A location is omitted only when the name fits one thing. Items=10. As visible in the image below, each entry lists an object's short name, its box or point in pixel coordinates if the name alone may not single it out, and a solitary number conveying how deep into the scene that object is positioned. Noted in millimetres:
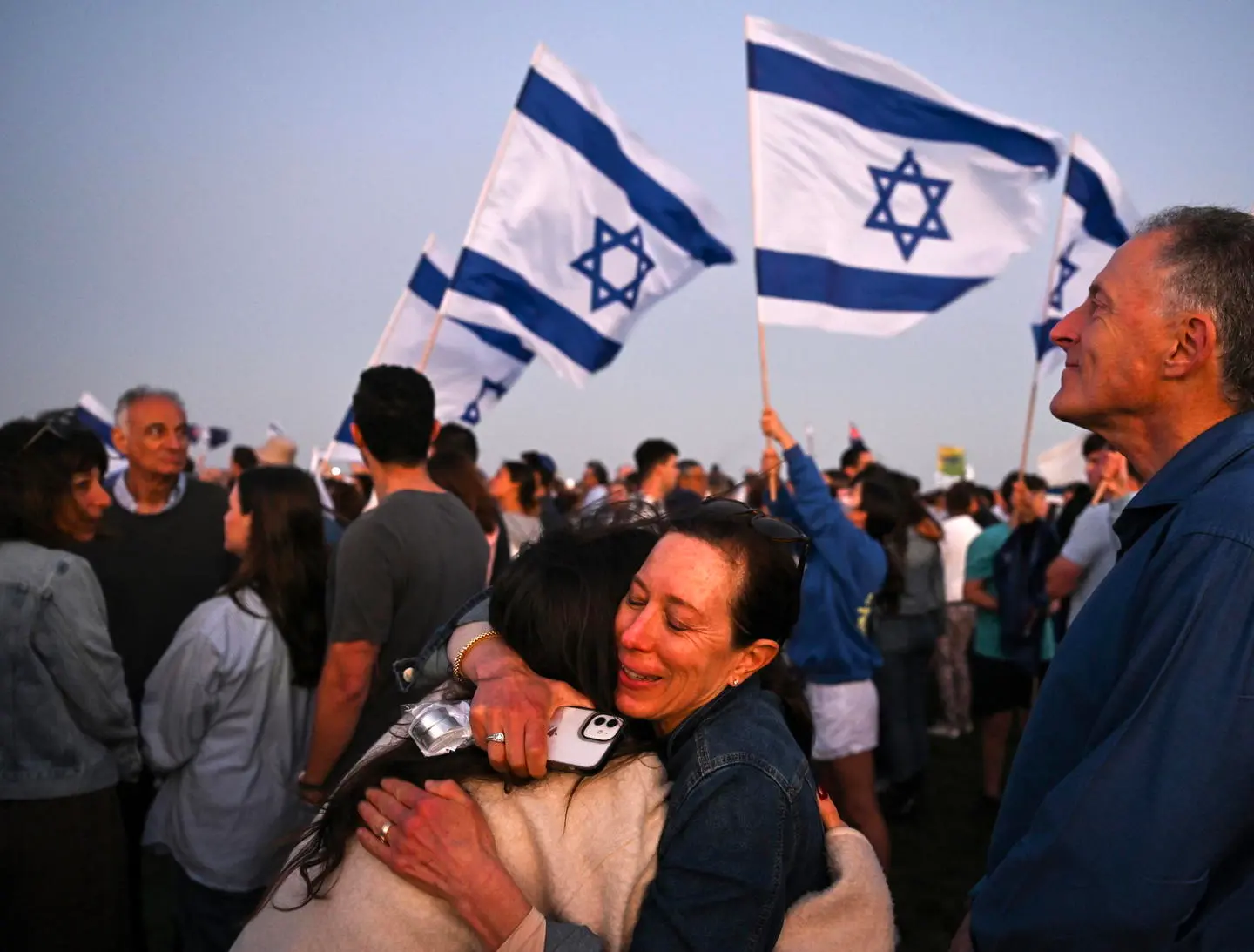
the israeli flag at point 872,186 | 5941
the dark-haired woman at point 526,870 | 1558
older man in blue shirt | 1470
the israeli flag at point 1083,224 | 7688
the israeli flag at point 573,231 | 6145
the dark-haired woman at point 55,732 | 3189
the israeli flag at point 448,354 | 7062
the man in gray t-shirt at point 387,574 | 3311
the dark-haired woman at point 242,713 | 3396
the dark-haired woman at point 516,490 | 7715
